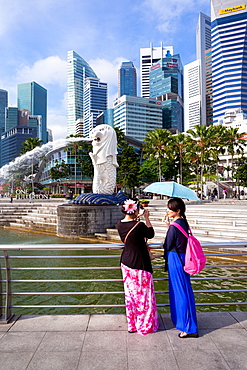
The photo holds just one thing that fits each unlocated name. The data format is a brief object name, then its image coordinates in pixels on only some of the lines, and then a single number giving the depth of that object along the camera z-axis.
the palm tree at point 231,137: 35.80
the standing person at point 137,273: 3.06
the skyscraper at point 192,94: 176.12
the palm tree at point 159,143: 36.84
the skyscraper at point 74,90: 192.40
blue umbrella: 3.47
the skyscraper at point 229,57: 119.00
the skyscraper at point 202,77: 172.75
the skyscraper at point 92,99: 167.38
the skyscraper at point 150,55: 195.75
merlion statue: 16.25
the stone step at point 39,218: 18.28
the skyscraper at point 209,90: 175.38
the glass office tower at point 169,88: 145.88
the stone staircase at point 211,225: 10.65
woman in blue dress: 3.03
